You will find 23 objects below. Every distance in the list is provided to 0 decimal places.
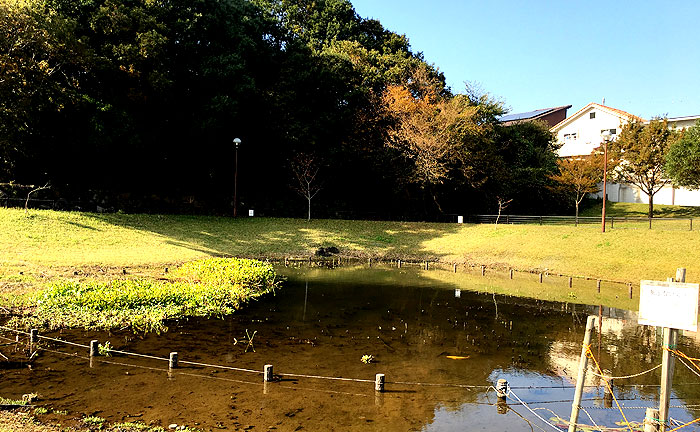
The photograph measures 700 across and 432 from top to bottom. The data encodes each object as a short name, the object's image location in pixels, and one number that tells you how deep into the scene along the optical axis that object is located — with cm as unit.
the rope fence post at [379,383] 806
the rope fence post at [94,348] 895
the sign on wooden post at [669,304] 579
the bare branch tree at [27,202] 2379
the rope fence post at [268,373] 821
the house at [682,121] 4528
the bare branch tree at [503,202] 3961
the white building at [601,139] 4419
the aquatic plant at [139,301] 1105
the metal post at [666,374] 603
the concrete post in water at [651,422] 601
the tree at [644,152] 3759
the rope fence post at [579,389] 602
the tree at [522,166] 4022
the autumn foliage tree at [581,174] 3962
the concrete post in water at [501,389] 798
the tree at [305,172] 3556
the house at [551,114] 6629
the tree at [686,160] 3192
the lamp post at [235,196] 3111
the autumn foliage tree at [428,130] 3488
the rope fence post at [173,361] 860
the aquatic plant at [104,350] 909
